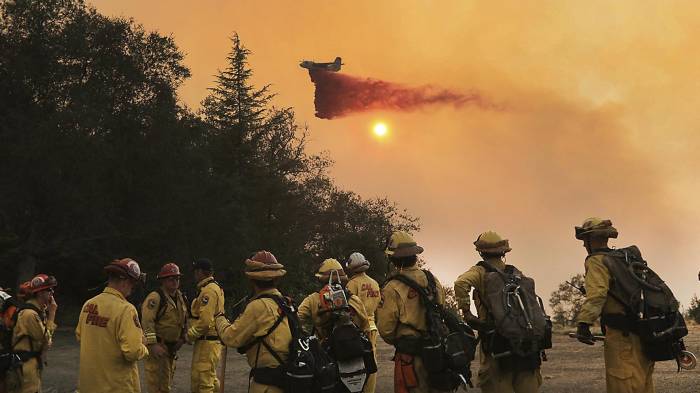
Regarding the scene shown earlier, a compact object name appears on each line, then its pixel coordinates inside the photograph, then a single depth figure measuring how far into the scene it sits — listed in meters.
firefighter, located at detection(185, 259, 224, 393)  11.41
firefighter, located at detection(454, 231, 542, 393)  8.65
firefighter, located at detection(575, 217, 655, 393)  8.06
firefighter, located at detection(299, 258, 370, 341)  8.85
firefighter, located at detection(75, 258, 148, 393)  7.59
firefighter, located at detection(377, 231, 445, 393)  8.27
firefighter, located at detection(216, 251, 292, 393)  7.19
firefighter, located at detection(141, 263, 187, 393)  11.62
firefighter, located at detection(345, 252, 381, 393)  11.07
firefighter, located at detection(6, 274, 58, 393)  9.96
